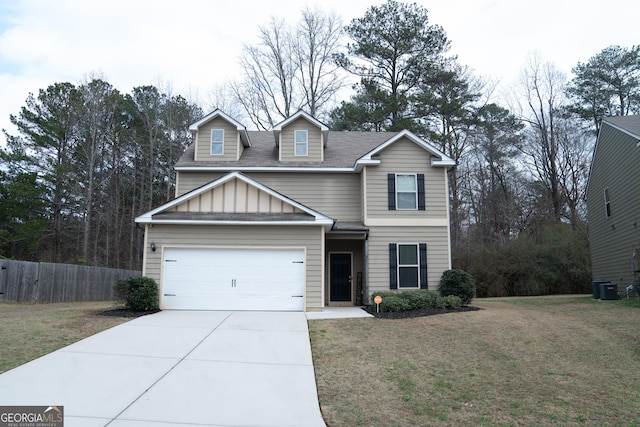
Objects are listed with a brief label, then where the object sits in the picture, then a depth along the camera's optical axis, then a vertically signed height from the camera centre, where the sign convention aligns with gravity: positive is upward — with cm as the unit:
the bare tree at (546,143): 2809 +781
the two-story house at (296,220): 1313 +143
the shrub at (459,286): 1416 -58
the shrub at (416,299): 1298 -90
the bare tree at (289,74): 2858 +1206
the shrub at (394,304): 1260 -102
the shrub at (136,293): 1212 -67
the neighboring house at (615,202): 1509 +241
